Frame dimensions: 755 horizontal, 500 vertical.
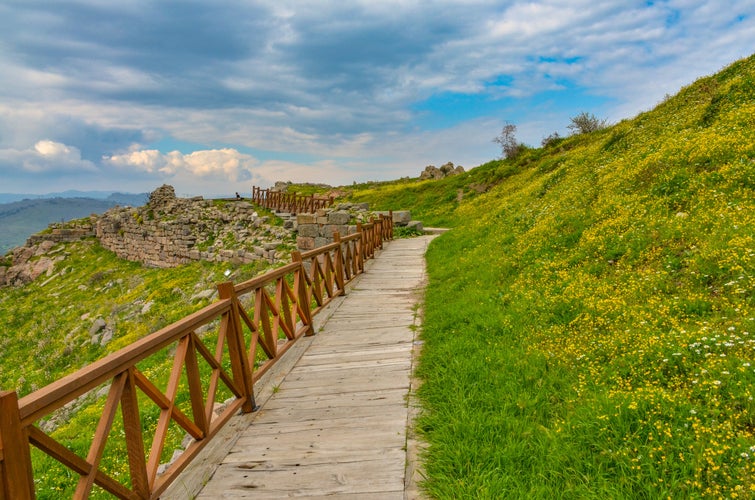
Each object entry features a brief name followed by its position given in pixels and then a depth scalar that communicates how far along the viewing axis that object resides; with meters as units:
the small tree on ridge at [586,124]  31.05
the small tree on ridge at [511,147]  35.12
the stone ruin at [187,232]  22.59
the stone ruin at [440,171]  45.33
